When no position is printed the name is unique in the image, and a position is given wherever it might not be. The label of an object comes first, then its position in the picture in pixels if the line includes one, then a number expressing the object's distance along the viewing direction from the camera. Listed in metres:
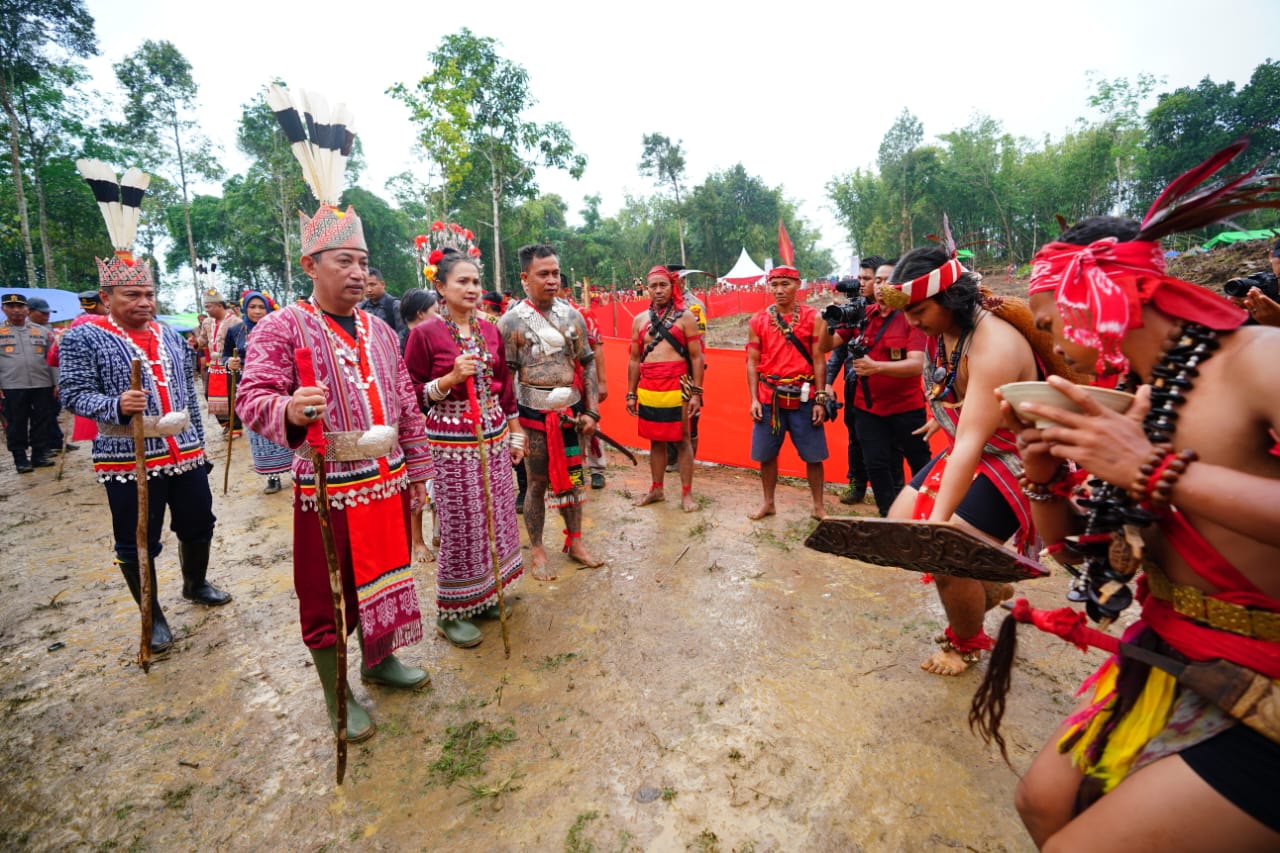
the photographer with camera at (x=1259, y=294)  1.99
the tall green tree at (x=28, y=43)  18.94
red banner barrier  6.30
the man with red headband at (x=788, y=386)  4.89
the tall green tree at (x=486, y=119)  20.22
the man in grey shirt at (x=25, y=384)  8.05
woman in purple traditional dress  3.33
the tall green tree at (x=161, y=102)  27.31
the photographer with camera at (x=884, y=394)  4.18
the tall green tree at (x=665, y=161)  42.91
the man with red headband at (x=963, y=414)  2.20
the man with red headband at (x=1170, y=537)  1.07
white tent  32.97
